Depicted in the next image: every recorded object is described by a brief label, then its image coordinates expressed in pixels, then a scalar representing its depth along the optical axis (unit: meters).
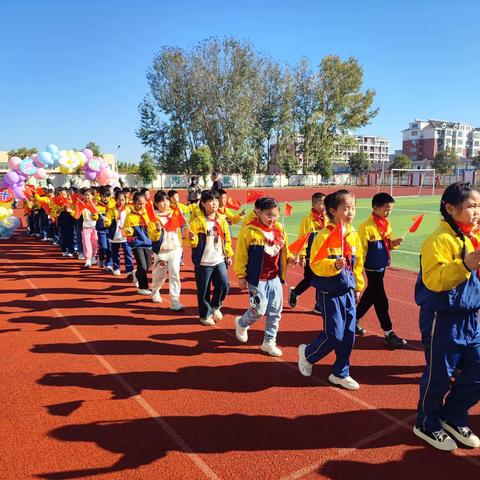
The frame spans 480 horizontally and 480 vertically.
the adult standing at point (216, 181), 9.41
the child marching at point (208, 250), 5.54
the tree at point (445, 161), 65.56
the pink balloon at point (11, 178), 13.20
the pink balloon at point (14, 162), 14.01
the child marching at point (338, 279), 3.68
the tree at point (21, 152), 60.06
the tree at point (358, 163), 60.44
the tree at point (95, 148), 63.38
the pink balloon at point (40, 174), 14.16
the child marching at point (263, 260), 4.51
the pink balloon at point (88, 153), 14.26
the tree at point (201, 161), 43.16
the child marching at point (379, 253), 4.82
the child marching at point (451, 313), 2.71
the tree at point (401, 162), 65.69
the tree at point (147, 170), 42.06
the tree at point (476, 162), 69.00
